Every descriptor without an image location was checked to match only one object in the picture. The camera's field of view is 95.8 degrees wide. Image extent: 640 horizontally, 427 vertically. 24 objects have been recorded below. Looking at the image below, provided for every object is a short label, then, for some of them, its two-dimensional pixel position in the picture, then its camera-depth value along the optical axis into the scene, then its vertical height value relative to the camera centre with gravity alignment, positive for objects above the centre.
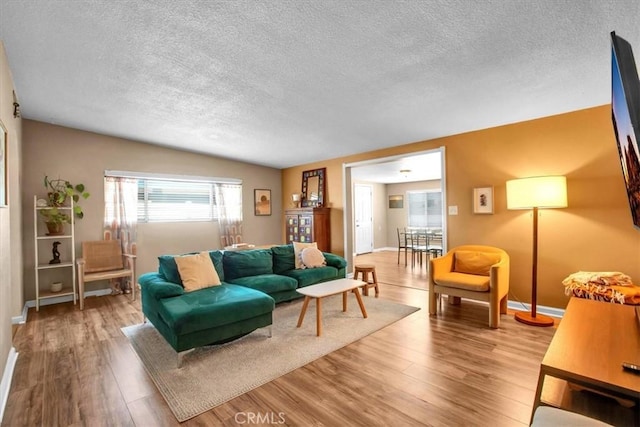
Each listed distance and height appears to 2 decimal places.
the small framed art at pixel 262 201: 6.57 +0.28
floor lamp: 2.99 +0.10
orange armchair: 3.06 -0.80
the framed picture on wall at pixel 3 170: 2.19 +0.38
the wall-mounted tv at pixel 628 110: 0.99 +0.37
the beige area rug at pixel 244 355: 2.04 -1.25
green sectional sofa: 2.43 -0.84
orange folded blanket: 2.54 -0.76
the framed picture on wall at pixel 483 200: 3.80 +0.11
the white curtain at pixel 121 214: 4.74 +0.03
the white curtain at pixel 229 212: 5.96 +0.04
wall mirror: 6.02 +0.54
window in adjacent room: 8.59 +0.05
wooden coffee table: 2.95 -0.86
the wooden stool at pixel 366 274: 4.36 -0.96
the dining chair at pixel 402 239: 8.88 -0.90
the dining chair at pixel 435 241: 6.14 -0.82
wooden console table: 1.27 -0.76
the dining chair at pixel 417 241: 6.42 -0.85
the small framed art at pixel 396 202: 9.45 +0.29
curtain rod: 4.84 +0.71
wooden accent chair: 4.27 -0.71
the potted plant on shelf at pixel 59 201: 4.04 +0.25
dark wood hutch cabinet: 5.62 -0.27
